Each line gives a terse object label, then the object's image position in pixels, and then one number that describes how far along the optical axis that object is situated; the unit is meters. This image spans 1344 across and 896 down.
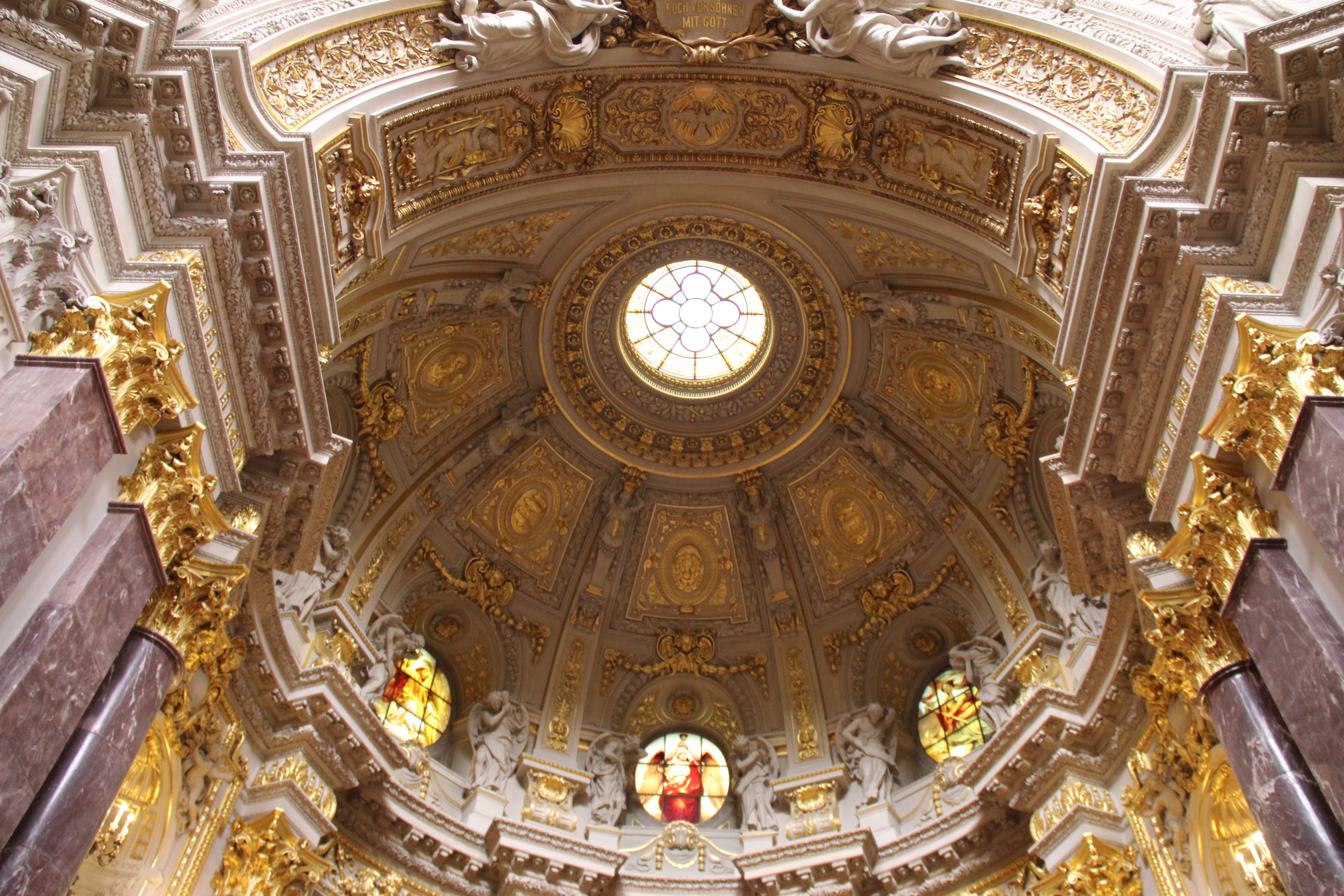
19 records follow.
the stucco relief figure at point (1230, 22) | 8.55
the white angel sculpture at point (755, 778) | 14.73
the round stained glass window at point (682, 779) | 15.48
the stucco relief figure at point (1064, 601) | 12.29
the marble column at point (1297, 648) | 6.36
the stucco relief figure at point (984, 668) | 13.73
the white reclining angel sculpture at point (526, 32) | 11.44
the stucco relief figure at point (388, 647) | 13.48
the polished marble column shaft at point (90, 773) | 6.23
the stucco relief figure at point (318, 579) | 12.44
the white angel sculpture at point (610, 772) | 14.77
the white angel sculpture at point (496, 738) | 14.38
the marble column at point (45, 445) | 6.11
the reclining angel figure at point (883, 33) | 11.50
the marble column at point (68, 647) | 6.06
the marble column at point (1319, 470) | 6.59
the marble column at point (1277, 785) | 6.38
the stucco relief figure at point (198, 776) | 9.60
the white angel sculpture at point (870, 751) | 14.28
